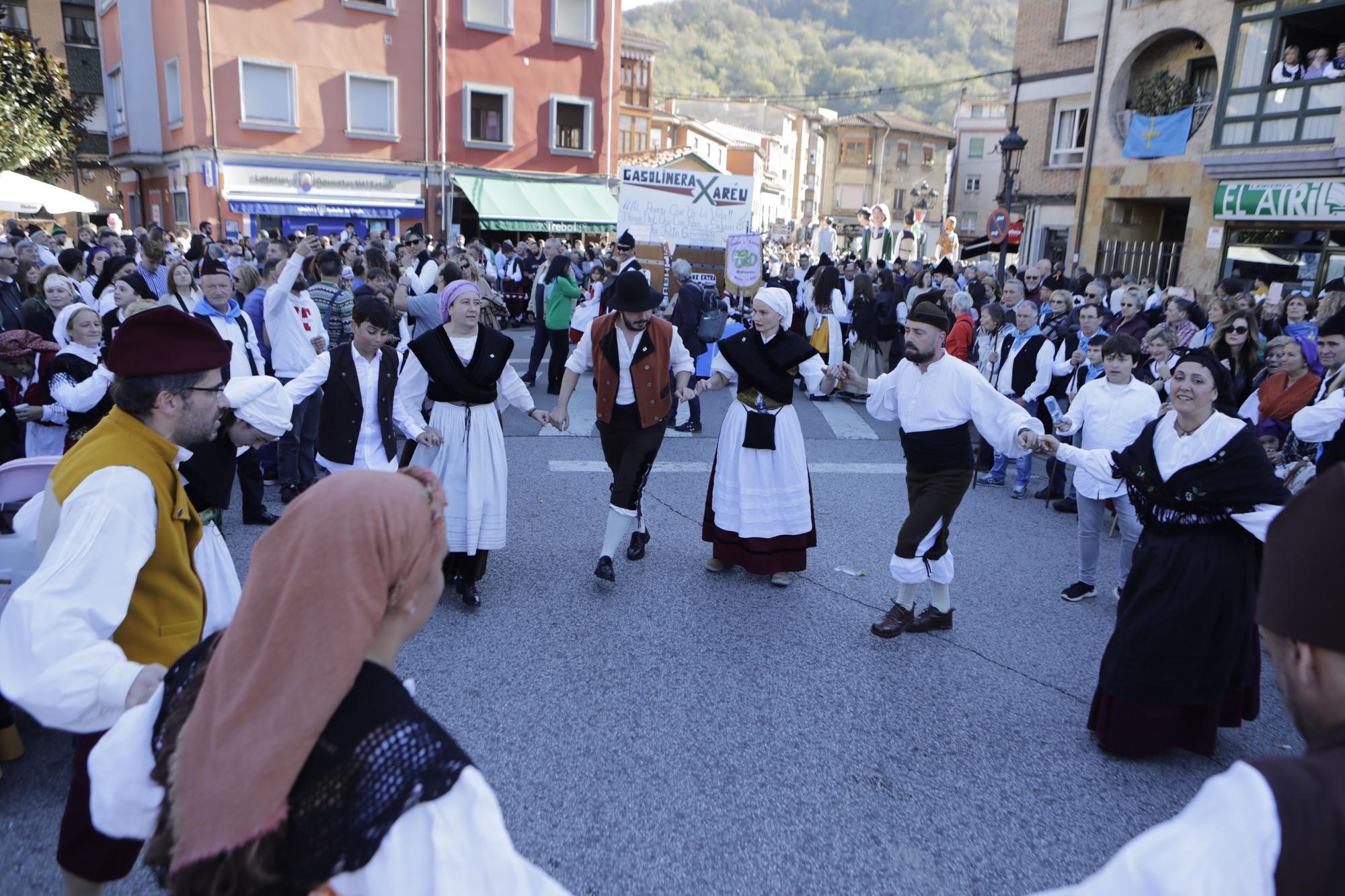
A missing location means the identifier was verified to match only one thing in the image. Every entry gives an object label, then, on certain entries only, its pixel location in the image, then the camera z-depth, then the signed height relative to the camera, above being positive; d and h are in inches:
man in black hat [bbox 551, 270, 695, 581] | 222.7 -32.1
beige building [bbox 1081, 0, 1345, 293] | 623.8 +94.4
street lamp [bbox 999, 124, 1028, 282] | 629.7 +91.4
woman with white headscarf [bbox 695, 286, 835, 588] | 223.9 -48.4
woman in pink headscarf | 51.2 -30.0
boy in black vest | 209.9 -35.0
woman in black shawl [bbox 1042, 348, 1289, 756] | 146.9 -52.1
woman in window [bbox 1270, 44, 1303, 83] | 635.5 +154.1
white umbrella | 534.9 +21.0
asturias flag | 718.5 +117.7
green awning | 1015.0 +56.8
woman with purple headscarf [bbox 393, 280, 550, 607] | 205.5 -39.8
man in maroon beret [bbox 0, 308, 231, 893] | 71.6 -30.0
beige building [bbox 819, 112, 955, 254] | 2475.4 +292.4
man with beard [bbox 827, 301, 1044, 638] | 191.8 -35.6
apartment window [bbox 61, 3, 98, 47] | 1214.9 +283.2
